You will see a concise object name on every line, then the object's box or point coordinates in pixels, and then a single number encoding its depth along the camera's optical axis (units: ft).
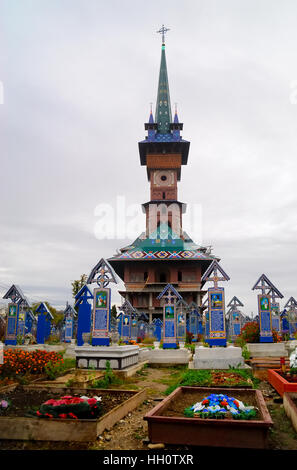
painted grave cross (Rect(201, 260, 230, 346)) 43.39
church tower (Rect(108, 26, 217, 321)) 128.67
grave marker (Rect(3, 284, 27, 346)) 62.34
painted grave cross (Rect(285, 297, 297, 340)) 81.37
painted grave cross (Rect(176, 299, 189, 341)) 81.61
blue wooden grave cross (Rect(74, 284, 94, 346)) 51.98
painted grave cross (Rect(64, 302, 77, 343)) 84.48
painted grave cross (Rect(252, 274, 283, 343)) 53.16
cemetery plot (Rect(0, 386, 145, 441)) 17.24
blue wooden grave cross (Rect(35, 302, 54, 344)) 71.51
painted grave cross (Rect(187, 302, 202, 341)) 94.07
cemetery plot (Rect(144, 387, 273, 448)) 15.44
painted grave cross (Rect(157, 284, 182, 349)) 54.13
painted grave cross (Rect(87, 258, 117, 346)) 43.04
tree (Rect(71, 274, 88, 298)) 120.57
